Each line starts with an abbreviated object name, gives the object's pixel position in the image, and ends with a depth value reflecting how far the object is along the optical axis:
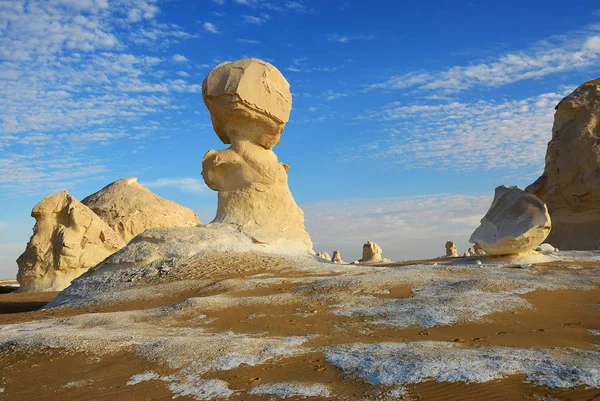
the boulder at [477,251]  23.36
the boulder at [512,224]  12.32
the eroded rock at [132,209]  22.69
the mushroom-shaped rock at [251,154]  12.46
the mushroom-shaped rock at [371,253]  26.22
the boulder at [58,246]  18.73
